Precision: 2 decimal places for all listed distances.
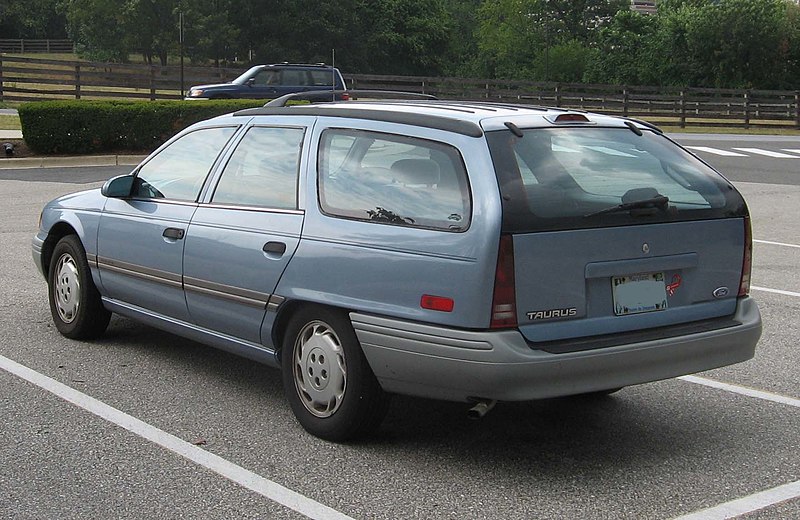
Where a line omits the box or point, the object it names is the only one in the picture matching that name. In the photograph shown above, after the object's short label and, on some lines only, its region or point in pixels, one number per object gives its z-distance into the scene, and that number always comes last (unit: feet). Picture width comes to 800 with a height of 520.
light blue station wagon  15.23
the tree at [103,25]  250.98
